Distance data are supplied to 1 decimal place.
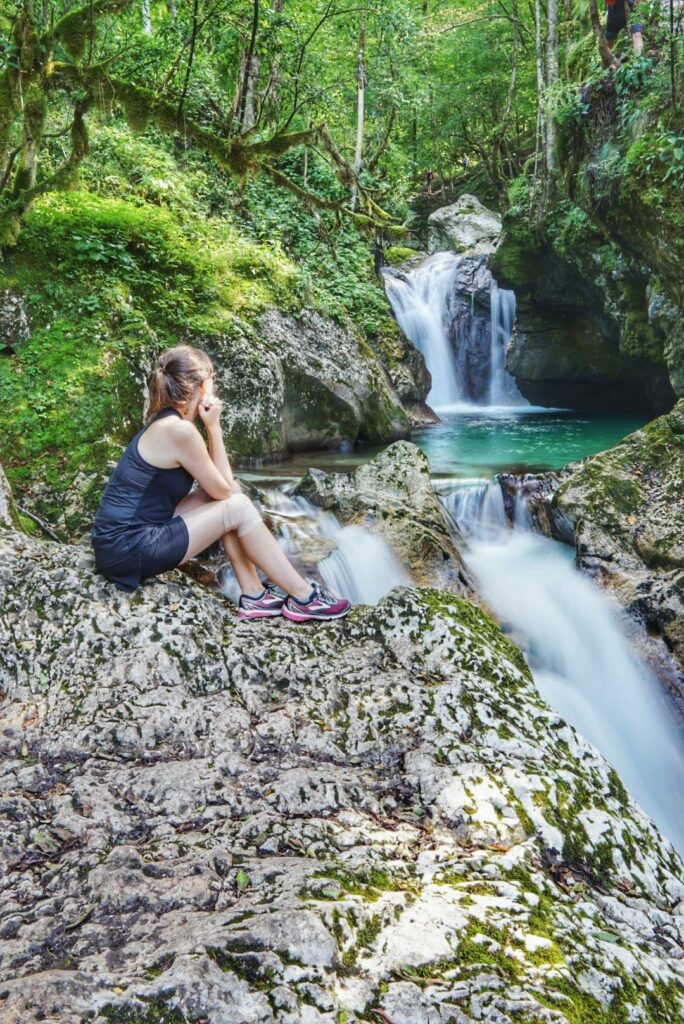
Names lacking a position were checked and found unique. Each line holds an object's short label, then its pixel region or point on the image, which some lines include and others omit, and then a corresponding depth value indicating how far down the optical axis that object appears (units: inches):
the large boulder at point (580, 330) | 526.6
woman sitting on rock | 148.3
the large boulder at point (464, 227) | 886.0
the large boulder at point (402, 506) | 268.8
